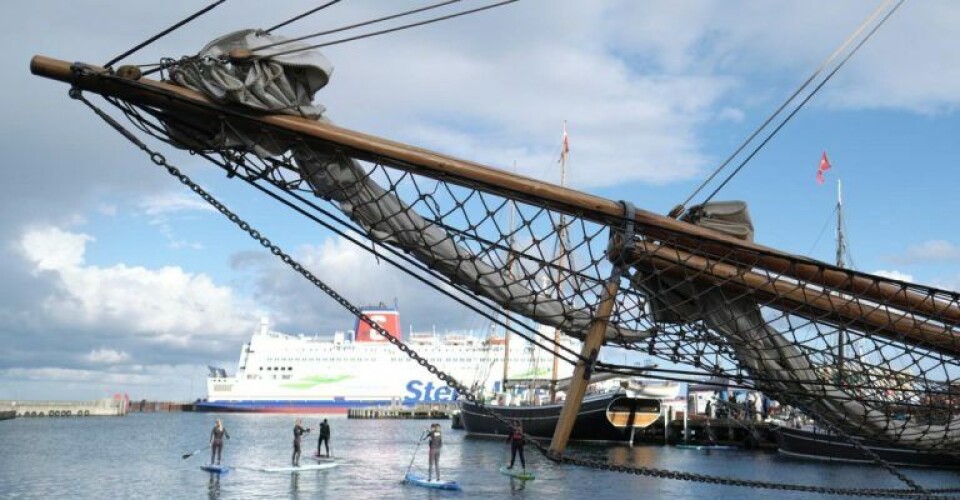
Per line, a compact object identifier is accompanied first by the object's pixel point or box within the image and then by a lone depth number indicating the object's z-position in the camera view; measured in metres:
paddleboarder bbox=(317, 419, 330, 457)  25.69
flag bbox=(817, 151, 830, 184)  32.88
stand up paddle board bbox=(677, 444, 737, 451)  39.28
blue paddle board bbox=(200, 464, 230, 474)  22.00
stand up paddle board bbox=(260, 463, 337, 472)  22.20
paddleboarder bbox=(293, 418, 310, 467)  22.42
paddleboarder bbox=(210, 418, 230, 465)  21.67
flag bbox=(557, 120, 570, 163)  43.41
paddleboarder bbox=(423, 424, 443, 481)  19.28
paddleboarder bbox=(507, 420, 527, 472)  22.22
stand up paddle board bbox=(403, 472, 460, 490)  18.66
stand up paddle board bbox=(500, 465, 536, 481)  20.95
